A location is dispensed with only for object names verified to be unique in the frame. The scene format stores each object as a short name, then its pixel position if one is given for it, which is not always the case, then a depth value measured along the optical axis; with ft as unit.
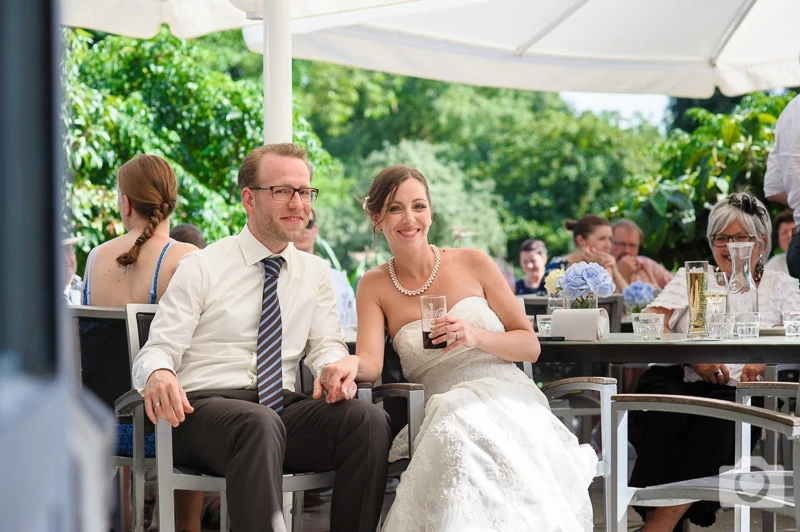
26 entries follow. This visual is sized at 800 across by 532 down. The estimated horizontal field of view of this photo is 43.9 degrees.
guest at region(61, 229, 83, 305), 16.02
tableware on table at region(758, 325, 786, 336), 12.00
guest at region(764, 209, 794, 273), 20.65
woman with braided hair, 11.34
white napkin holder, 11.34
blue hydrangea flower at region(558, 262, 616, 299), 11.76
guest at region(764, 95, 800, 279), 14.07
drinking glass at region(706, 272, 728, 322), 11.70
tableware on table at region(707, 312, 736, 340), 11.17
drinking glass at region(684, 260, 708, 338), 11.83
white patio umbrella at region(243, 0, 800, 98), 19.19
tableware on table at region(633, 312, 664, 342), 11.48
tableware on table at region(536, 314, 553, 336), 12.27
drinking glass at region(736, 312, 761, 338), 11.12
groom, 8.77
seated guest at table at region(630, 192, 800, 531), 11.93
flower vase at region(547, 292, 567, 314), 11.92
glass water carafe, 11.91
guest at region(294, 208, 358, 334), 18.35
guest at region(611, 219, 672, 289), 23.80
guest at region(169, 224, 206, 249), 17.30
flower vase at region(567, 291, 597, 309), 11.69
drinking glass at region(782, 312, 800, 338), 11.06
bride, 8.95
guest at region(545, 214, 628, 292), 21.21
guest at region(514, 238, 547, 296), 26.63
